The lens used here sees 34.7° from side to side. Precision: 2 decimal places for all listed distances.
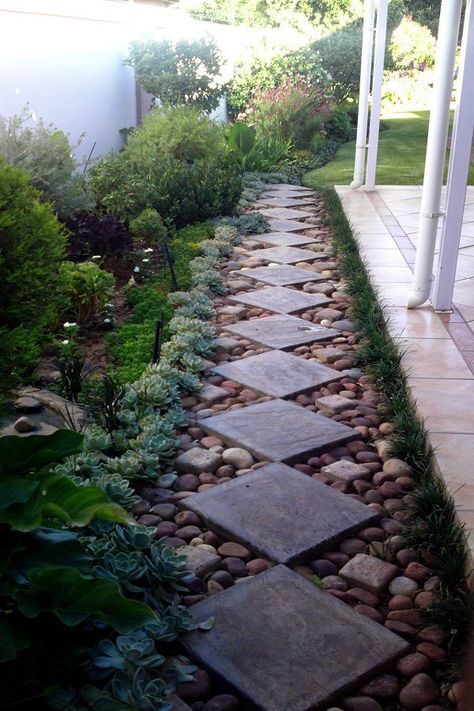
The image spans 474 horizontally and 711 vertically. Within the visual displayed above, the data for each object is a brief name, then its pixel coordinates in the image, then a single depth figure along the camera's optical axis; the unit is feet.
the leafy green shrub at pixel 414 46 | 71.10
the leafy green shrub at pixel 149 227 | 20.17
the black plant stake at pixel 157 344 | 12.37
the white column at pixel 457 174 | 13.48
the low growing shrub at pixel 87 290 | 15.16
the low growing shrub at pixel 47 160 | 18.15
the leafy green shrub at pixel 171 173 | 22.63
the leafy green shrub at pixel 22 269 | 9.21
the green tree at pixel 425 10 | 52.80
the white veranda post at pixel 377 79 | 25.63
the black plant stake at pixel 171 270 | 17.01
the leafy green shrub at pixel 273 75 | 45.01
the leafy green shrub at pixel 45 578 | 5.44
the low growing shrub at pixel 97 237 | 18.35
